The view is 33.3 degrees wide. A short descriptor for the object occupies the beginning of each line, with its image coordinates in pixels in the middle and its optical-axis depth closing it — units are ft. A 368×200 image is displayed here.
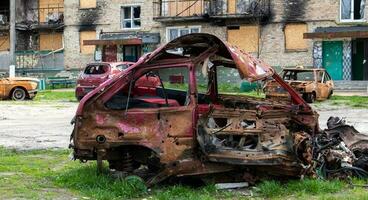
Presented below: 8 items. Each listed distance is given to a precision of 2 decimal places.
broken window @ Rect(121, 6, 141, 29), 148.46
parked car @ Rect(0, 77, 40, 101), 99.04
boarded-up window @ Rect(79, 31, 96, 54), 152.97
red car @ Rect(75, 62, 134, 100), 87.04
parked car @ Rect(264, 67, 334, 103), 87.45
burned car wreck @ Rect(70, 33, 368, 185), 26.27
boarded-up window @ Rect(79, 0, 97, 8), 152.05
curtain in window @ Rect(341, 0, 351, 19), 125.39
